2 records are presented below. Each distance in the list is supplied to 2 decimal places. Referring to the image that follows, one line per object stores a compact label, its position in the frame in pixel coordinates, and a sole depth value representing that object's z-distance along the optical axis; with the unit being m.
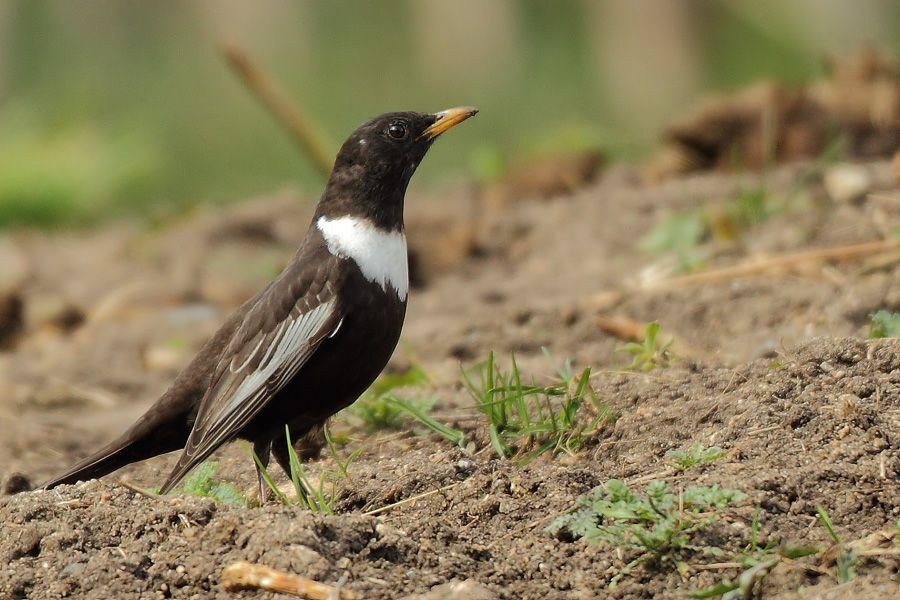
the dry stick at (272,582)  7.39
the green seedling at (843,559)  7.31
